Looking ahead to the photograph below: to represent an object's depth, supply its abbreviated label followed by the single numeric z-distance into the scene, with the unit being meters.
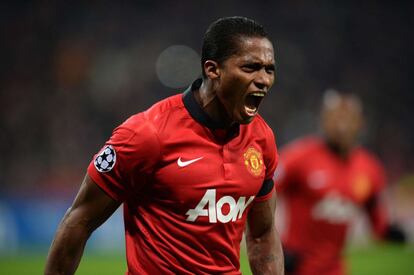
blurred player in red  13.17
